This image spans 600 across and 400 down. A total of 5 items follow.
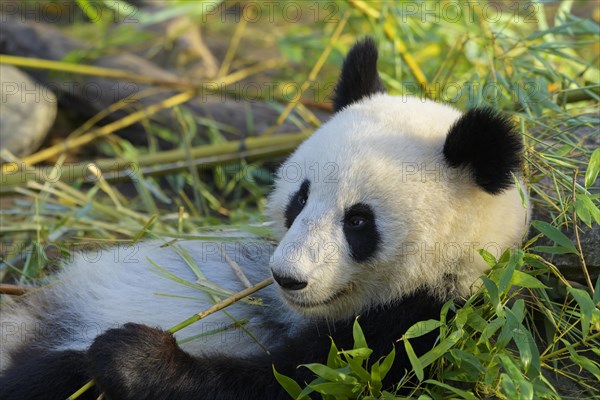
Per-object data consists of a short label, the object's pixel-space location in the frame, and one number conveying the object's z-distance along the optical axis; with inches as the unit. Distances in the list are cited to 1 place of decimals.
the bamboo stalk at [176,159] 314.0
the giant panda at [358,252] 166.4
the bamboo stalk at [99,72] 335.3
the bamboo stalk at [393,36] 316.8
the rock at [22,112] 364.5
